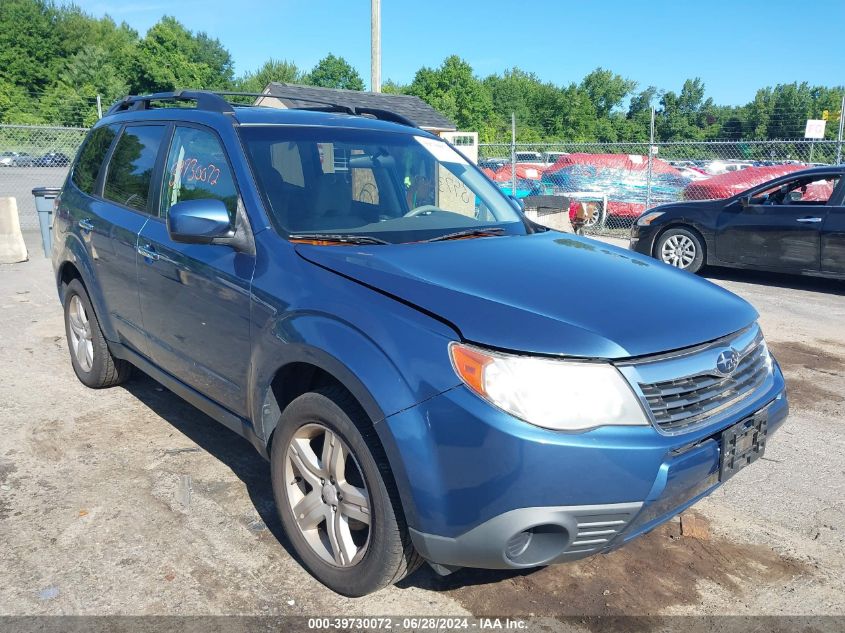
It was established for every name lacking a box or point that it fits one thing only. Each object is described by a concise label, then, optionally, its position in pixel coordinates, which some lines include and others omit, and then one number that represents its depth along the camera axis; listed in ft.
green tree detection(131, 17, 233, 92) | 242.31
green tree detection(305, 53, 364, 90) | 304.09
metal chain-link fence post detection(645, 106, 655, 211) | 47.79
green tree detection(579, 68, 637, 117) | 295.89
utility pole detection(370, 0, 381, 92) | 44.29
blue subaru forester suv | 7.24
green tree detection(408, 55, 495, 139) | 232.32
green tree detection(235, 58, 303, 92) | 304.71
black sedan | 27.96
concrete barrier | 34.32
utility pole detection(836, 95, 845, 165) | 41.20
